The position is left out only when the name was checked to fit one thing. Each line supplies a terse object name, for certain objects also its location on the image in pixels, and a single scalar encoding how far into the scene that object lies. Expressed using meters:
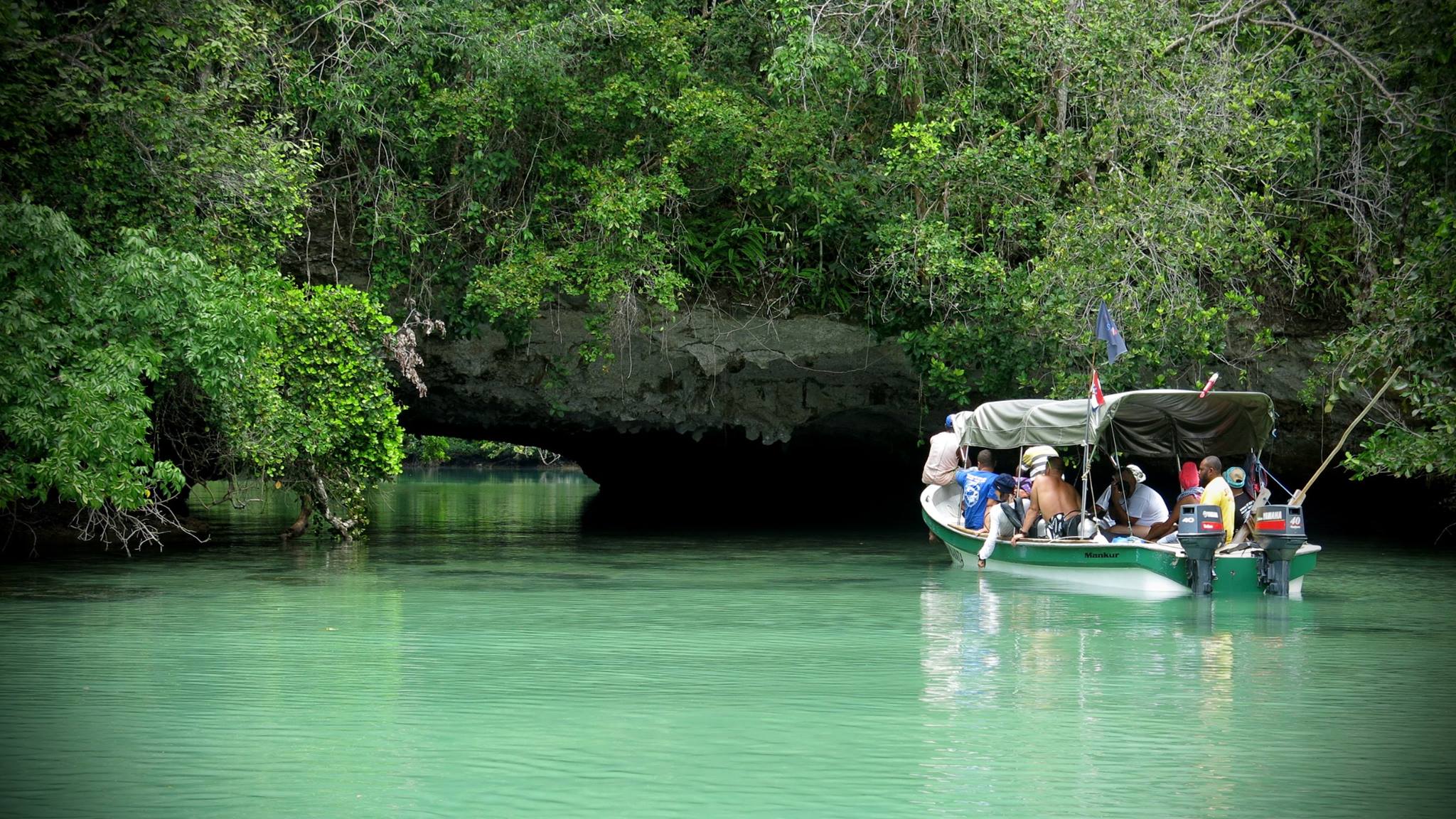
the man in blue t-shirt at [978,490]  16.80
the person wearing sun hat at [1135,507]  16.30
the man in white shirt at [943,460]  18.48
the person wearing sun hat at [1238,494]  15.23
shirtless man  15.91
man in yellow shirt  14.28
